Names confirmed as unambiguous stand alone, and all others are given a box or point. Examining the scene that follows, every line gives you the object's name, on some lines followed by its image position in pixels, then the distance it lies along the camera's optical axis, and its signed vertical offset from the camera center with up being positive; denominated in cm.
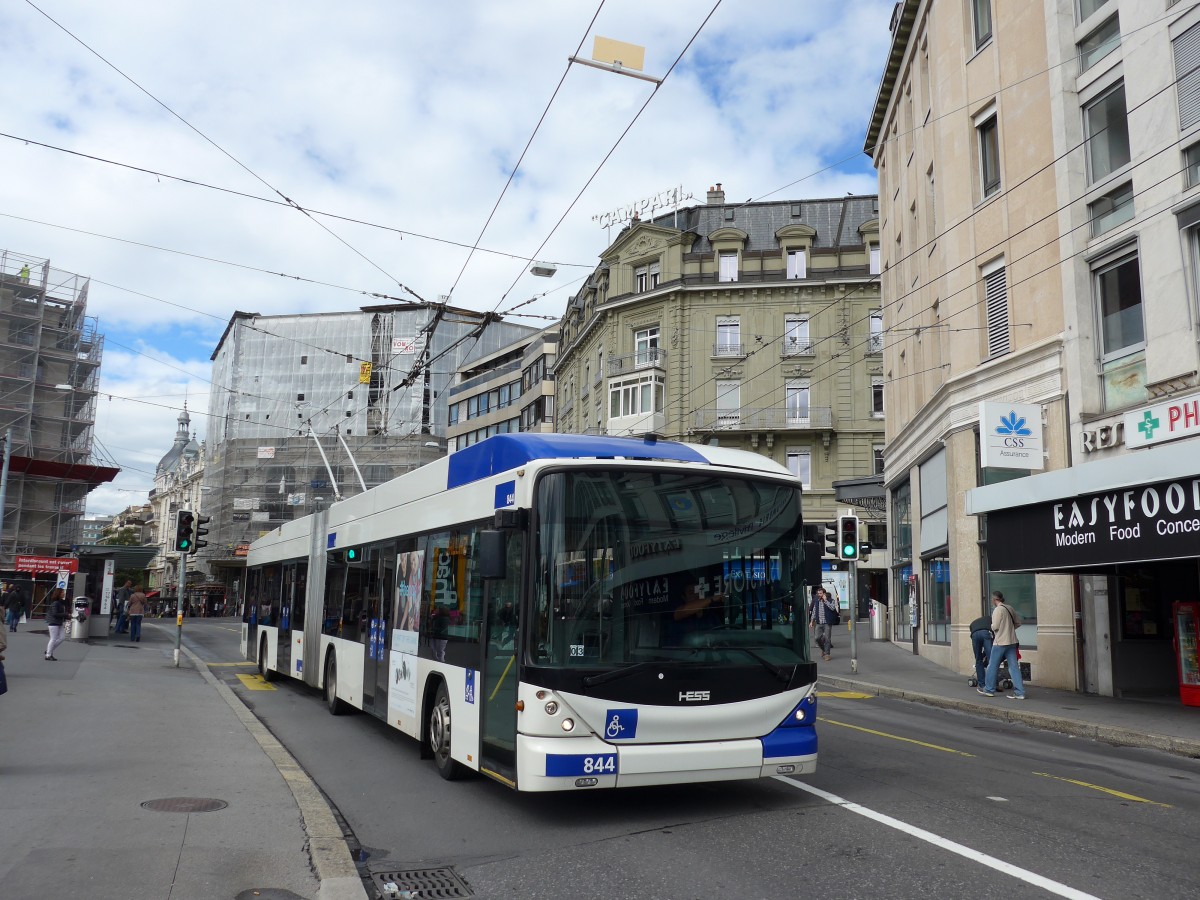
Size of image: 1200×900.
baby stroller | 1775 -128
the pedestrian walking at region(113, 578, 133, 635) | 3609 -73
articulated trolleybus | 719 -13
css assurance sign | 1808 +292
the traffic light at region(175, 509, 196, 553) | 2181 +136
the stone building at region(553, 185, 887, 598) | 4453 +1126
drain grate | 582 -162
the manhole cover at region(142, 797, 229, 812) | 739 -149
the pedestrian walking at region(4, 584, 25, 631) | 3063 -37
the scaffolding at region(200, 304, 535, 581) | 6153 +1088
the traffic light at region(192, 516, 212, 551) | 2196 +141
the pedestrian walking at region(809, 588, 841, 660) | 2549 -36
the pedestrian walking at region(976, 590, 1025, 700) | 1648 -54
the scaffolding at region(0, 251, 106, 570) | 4625 +834
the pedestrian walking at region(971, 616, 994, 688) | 1750 -64
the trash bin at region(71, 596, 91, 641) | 2938 -74
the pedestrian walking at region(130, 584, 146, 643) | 3105 -55
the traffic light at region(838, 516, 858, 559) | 2170 +141
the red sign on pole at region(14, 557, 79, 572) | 4347 +123
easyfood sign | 1334 +108
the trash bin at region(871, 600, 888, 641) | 3288 -59
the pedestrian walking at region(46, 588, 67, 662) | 2062 -51
